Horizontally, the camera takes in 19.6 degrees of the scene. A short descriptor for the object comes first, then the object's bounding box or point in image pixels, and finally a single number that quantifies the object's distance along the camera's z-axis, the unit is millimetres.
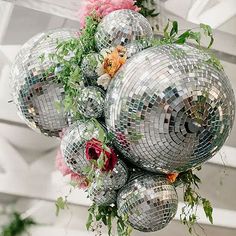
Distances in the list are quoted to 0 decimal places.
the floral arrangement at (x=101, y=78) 2160
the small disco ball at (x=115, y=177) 2202
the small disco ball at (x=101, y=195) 2247
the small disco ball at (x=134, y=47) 2252
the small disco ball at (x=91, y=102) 2200
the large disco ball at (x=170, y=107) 2028
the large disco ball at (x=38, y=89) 2272
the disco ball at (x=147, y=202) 2209
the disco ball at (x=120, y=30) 2295
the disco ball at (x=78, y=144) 2191
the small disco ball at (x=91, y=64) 2235
